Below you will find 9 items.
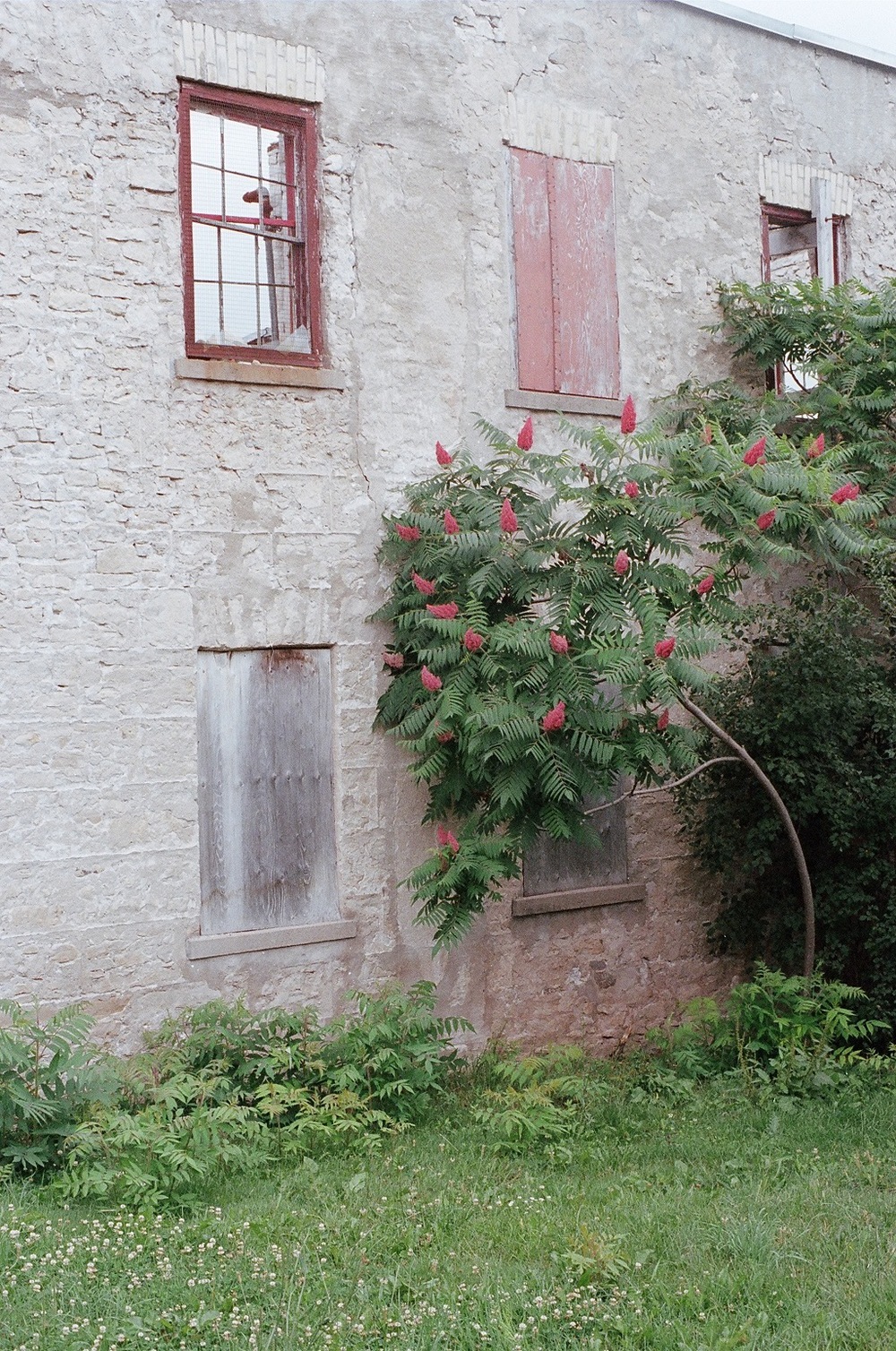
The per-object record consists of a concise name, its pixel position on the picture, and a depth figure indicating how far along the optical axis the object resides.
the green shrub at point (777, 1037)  7.76
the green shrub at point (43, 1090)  5.88
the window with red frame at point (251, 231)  7.64
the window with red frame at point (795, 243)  10.16
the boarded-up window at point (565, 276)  8.74
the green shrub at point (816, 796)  8.72
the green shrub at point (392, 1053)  6.94
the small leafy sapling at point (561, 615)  7.11
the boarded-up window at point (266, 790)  7.54
